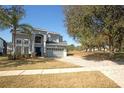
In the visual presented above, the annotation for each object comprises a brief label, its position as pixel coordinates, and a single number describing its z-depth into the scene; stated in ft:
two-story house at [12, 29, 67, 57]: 41.90
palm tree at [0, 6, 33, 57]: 28.55
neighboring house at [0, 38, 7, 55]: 49.58
